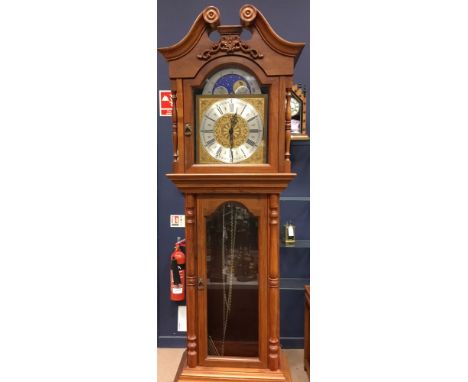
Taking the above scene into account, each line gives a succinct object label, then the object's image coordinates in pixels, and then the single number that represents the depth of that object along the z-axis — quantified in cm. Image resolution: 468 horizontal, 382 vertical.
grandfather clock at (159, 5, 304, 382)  125
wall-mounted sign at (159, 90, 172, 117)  195
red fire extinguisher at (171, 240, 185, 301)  195
